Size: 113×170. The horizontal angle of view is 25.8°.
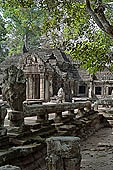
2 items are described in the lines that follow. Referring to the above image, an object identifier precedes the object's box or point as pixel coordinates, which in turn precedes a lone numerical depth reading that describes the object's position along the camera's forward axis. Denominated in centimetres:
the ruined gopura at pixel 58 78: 2522
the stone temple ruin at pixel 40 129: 514
